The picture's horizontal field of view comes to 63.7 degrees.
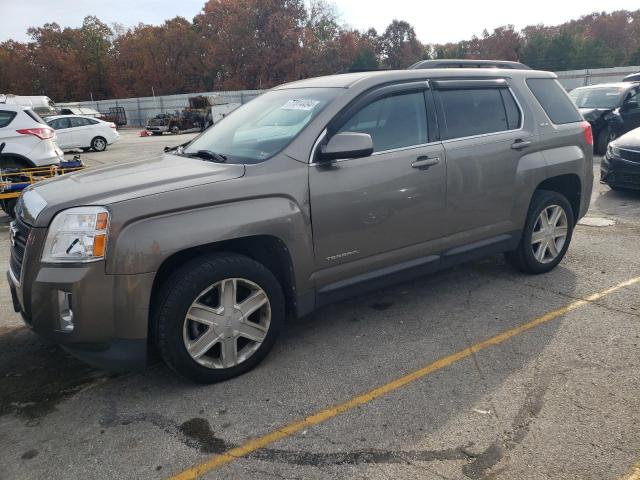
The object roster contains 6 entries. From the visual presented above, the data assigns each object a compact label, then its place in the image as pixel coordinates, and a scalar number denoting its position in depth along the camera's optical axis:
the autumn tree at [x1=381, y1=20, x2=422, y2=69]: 80.12
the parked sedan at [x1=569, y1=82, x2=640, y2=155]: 12.18
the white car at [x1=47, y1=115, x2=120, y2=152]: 19.97
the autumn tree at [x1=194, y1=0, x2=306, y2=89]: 62.16
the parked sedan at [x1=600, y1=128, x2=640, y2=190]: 8.09
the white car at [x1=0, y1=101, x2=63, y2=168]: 9.12
